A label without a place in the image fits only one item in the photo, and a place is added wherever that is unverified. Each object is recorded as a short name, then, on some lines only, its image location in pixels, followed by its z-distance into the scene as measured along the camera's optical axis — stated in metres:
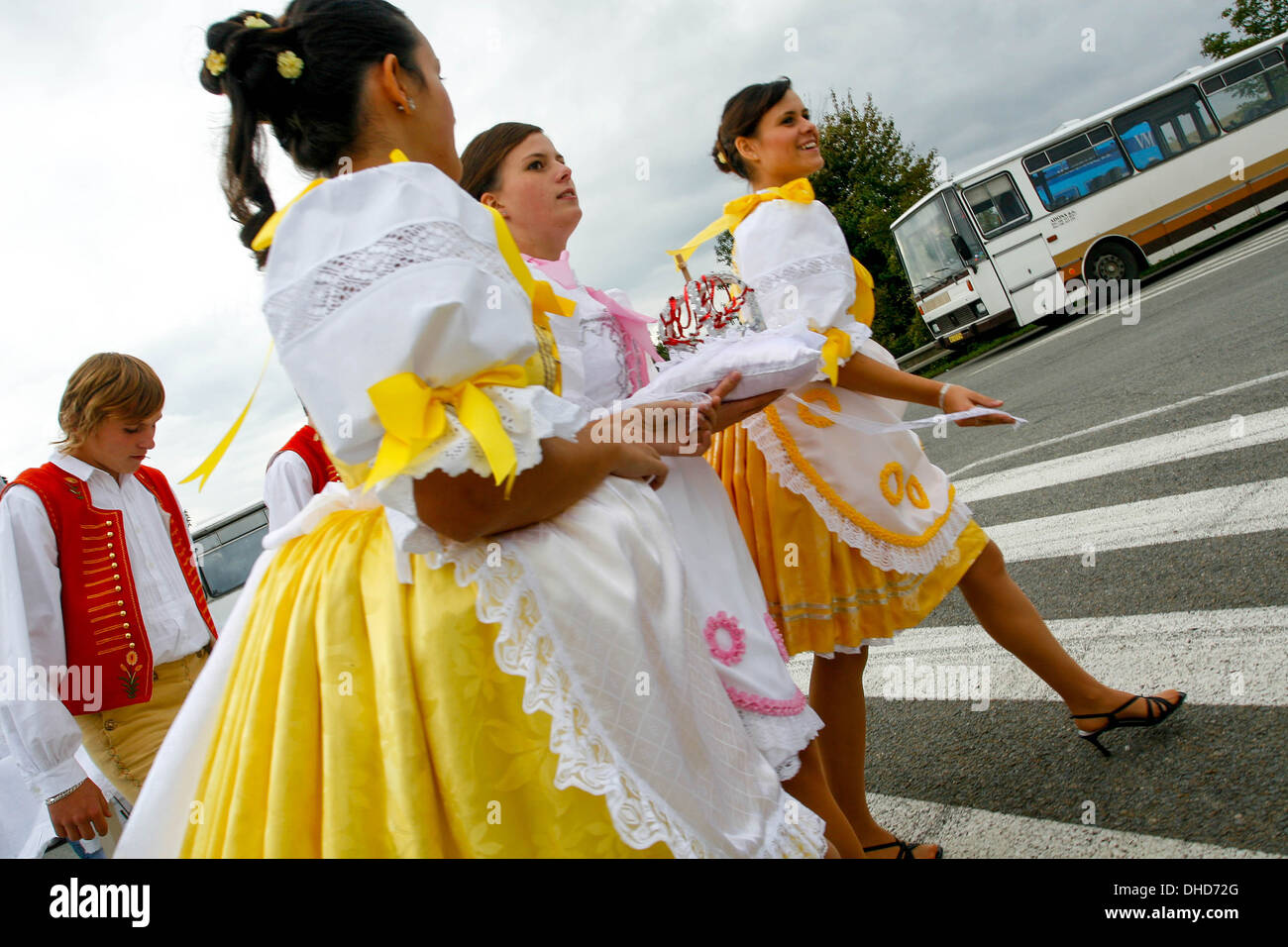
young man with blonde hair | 2.50
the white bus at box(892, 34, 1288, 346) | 13.99
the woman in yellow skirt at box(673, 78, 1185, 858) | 2.30
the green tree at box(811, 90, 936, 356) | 19.69
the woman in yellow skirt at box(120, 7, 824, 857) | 1.19
